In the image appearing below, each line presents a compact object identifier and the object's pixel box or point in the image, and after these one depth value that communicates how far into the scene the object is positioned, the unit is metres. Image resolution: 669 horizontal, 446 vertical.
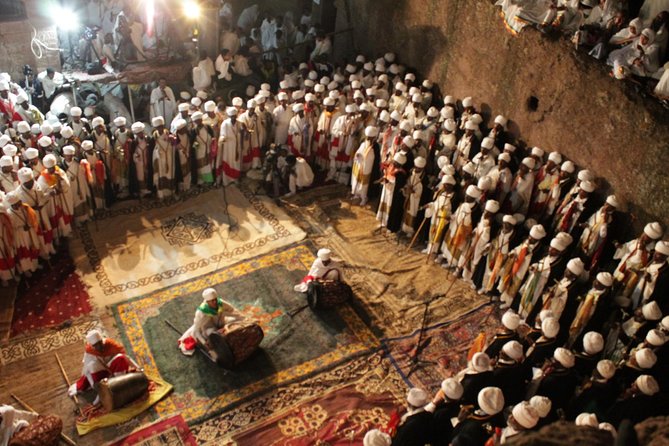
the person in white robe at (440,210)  10.32
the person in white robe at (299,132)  12.29
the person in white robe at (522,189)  10.48
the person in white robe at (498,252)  9.58
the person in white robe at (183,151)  11.42
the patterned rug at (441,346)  8.96
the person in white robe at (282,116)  12.64
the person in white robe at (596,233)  9.55
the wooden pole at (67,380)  8.08
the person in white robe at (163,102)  12.98
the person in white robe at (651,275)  8.67
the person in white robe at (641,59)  9.17
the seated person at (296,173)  12.06
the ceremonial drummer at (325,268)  9.46
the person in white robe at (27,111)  11.85
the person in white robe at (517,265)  9.38
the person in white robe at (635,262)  8.94
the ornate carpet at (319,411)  7.98
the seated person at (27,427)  6.89
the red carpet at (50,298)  9.23
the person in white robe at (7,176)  9.64
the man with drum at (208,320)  8.59
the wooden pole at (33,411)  7.52
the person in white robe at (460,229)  10.02
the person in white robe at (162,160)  11.25
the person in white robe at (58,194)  9.85
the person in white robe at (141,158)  11.11
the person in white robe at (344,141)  12.16
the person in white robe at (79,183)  10.44
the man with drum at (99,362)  8.04
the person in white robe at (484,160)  10.87
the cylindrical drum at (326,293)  9.52
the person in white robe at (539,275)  9.14
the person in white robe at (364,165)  11.52
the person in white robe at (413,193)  10.73
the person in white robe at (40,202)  9.45
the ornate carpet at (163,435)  7.77
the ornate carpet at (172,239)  10.16
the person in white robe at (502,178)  10.51
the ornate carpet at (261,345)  8.47
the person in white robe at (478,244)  9.78
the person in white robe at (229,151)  11.84
